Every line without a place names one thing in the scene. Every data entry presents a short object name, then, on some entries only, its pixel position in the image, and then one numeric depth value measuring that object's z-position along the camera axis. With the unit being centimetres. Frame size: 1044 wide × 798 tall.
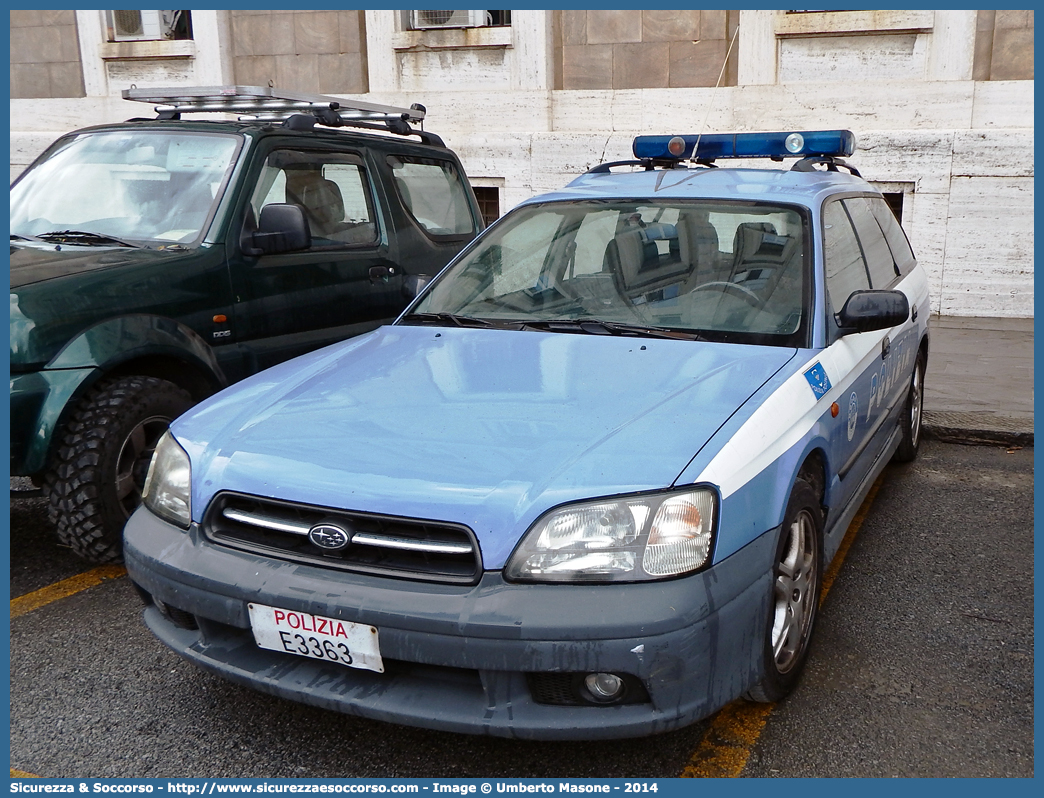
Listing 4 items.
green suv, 382
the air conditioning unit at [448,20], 1094
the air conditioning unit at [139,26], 1212
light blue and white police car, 235
